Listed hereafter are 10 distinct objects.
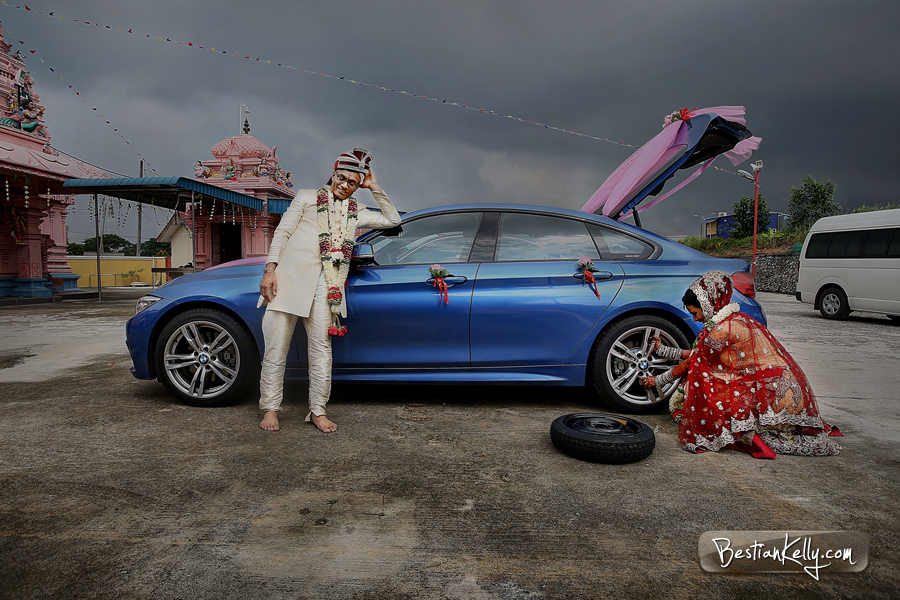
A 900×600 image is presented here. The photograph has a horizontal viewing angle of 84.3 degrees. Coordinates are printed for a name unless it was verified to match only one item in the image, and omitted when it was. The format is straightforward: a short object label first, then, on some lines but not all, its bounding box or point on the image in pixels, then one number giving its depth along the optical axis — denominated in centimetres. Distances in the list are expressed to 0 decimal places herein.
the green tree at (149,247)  7280
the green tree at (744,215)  4178
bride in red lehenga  280
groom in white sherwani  321
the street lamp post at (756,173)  2126
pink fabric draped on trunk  429
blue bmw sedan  348
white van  975
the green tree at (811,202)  3303
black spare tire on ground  264
